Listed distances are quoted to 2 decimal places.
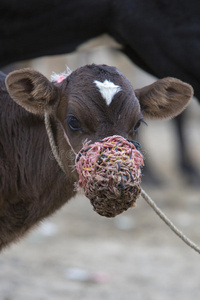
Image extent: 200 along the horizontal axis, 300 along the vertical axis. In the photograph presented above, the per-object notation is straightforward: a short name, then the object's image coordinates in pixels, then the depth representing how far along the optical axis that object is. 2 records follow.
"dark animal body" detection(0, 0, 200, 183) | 8.87
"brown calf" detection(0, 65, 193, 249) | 6.40
